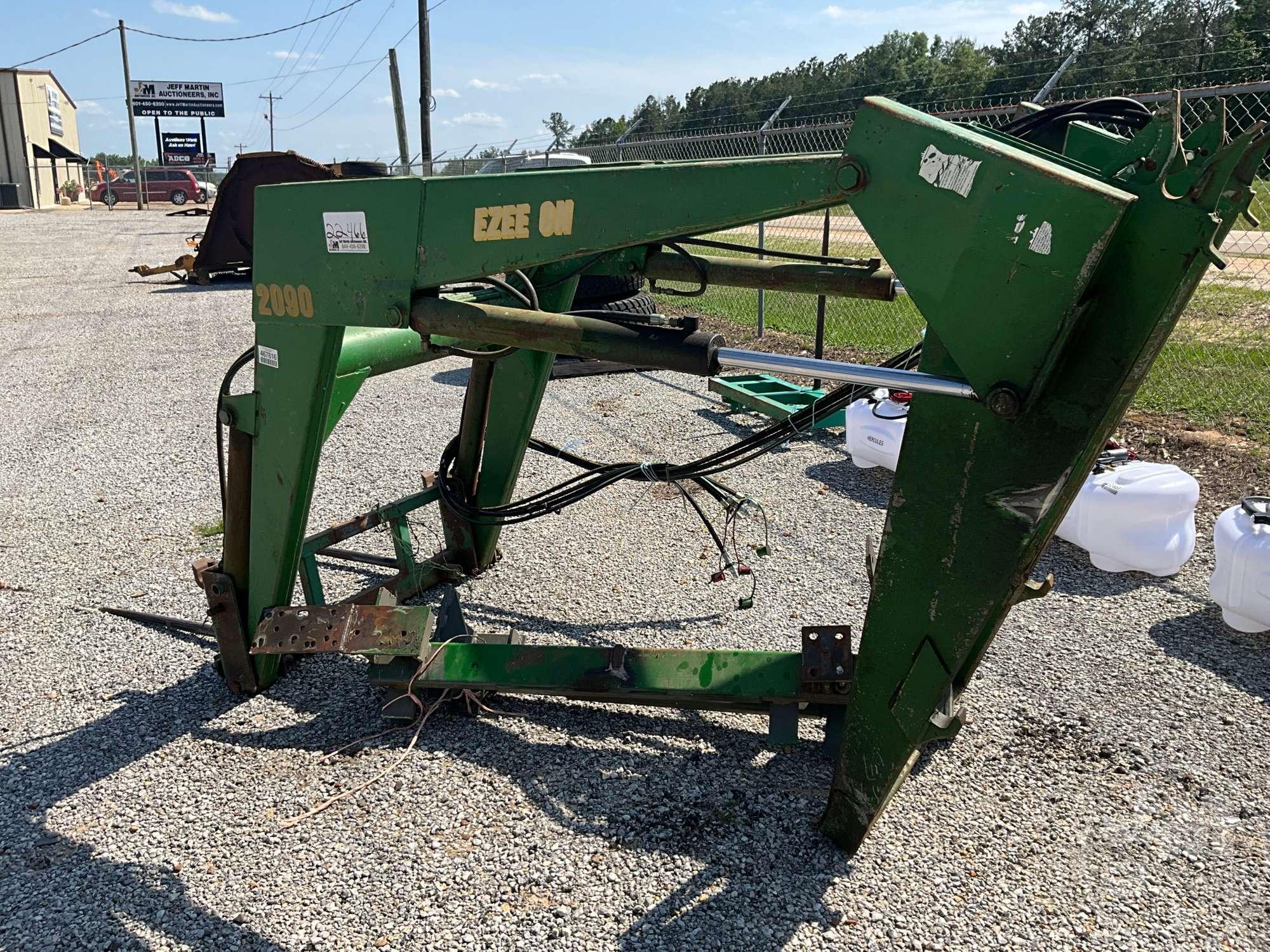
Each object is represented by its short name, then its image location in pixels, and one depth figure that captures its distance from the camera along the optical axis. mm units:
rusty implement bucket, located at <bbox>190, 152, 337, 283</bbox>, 13547
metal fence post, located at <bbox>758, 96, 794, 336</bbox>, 8672
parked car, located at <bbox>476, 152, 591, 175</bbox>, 14367
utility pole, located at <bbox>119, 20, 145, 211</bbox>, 35844
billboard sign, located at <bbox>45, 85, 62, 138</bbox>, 45812
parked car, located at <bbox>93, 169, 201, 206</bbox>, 40125
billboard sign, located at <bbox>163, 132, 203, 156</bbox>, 52000
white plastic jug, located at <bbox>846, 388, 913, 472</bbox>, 5648
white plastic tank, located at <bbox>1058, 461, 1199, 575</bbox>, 4348
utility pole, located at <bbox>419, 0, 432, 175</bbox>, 21094
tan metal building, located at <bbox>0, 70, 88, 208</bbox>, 39125
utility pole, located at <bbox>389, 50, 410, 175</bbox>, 23641
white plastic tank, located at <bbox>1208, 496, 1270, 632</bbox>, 3770
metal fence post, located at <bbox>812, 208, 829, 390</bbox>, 7635
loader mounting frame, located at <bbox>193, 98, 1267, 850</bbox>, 1812
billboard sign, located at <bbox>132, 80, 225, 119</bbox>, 50969
